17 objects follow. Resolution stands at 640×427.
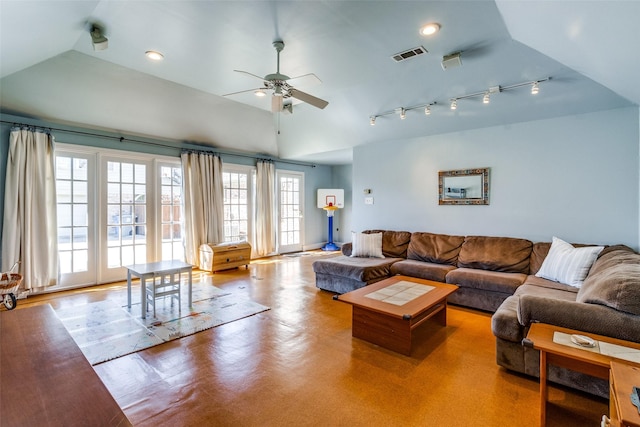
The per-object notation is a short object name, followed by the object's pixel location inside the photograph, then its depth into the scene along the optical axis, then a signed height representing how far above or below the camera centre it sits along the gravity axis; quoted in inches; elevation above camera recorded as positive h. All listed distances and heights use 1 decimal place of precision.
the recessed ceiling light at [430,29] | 106.3 +66.0
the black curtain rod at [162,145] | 169.3 +48.3
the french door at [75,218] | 174.6 -3.5
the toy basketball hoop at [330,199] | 320.2 +12.2
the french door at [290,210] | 299.9 +0.5
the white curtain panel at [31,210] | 154.8 +1.4
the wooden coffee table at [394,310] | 102.9 -34.8
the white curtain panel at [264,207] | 272.4 +3.5
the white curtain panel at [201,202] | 223.5 +7.5
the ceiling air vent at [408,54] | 123.4 +67.1
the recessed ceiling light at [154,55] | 130.1 +69.9
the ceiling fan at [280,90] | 113.9 +49.2
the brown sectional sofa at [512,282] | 75.0 -30.1
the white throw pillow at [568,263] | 121.3 -23.4
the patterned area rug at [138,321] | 108.7 -47.8
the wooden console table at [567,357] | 60.5 -30.9
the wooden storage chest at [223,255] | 220.2 -34.1
